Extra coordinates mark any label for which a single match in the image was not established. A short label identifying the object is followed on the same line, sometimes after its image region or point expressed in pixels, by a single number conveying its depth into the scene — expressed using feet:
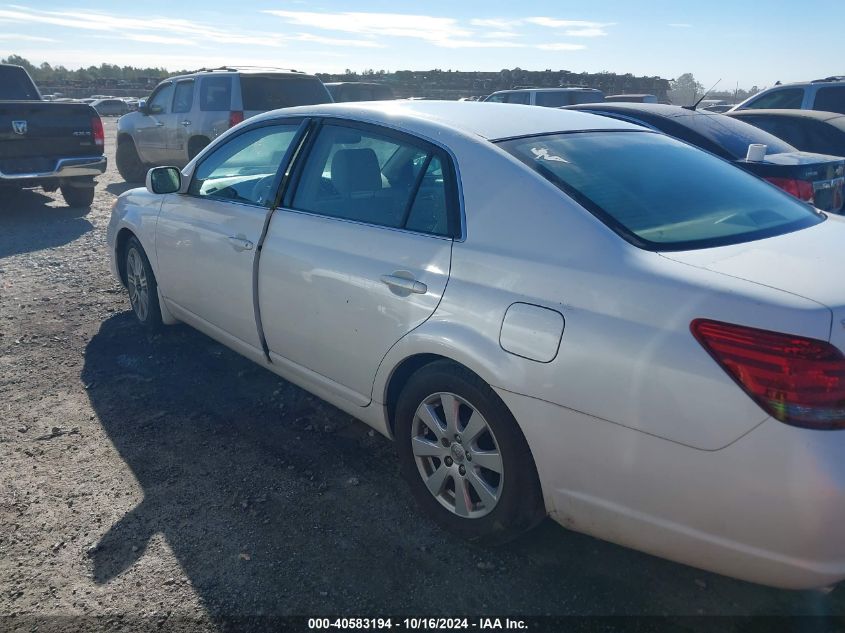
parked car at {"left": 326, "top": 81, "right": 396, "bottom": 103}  52.85
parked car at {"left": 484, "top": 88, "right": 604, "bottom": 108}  51.06
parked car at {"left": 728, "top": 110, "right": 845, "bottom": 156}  23.03
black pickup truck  28.94
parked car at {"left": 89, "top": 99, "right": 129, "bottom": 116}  108.95
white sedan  6.55
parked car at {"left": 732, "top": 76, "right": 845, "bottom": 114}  31.48
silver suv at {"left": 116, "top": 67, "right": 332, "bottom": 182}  35.40
